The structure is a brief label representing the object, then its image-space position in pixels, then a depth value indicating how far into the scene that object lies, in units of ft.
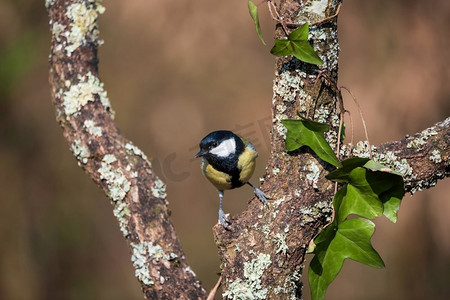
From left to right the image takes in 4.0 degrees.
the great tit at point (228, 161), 23.47
